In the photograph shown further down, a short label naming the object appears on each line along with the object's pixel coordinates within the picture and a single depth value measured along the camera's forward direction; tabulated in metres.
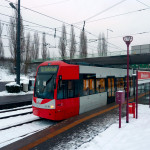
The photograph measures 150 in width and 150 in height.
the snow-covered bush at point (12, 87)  15.98
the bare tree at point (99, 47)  50.97
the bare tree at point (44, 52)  48.28
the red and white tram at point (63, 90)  7.32
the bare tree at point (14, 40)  34.69
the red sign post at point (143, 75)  10.30
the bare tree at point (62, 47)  44.25
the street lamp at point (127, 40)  7.00
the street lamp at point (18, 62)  15.68
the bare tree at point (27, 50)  42.60
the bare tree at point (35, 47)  47.92
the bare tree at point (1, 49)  42.36
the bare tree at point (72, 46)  43.74
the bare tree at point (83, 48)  44.98
